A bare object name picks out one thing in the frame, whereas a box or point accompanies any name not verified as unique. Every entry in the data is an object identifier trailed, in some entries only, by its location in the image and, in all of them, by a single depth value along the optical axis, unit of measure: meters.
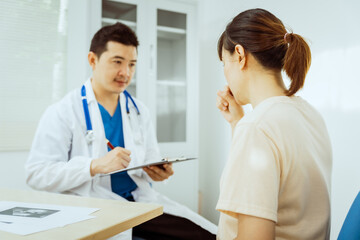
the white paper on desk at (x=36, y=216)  0.81
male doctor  1.55
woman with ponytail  0.77
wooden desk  0.76
